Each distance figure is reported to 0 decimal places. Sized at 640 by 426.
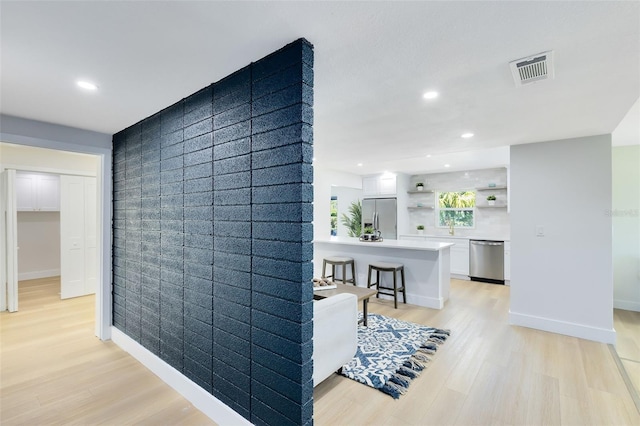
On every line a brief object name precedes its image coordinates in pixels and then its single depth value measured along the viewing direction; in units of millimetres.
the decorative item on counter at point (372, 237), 5203
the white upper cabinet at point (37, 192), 5582
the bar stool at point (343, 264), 4957
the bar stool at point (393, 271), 4352
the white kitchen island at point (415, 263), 4387
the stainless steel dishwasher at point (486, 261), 5855
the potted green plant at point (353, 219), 7840
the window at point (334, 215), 8022
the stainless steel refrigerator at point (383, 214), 7160
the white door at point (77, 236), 4906
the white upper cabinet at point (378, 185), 7206
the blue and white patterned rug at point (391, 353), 2475
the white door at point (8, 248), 4172
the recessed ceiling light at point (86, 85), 2037
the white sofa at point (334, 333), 2182
